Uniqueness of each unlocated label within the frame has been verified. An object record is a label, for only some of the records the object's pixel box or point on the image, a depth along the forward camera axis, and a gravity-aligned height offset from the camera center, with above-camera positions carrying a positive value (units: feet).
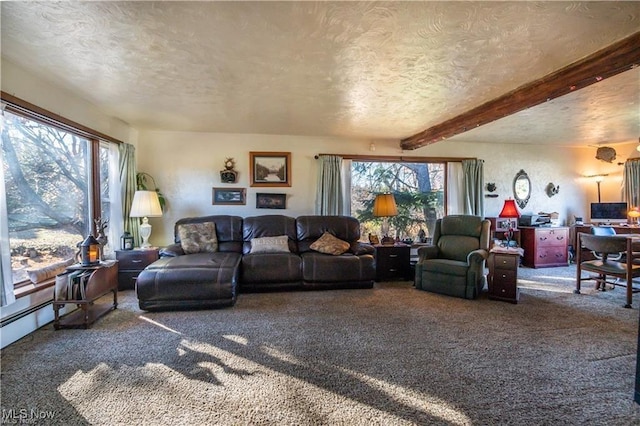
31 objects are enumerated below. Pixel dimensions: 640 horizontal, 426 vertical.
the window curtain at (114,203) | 13.57 +0.32
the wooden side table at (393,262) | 14.87 -2.84
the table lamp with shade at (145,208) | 13.58 +0.07
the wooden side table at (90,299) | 9.10 -2.81
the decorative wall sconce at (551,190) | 19.85 +0.99
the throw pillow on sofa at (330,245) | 14.07 -1.84
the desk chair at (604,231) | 14.40 -1.34
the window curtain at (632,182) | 18.26 +1.34
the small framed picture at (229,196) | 16.61 +0.72
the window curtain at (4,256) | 7.75 -1.21
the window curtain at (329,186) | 16.93 +1.23
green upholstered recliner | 11.91 -2.34
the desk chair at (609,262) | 10.98 -2.43
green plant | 15.65 +1.40
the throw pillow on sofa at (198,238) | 13.92 -1.38
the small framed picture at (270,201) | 16.90 +0.41
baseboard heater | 7.98 -2.99
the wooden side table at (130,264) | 13.10 -2.43
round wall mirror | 19.48 +1.12
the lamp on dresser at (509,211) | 13.67 -0.28
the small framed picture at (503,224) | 17.74 -1.15
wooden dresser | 17.74 -2.54
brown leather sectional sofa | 10.55 -2.36
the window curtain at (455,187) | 18.52 +1.18
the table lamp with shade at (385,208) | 15.48 -0.07
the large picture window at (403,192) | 18.20 +0.90
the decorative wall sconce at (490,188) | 19.08 +1.12
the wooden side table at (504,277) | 11.44 -2.83
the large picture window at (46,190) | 8.89 +0.73
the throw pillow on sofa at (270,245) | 14.10 -1.79
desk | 16.85 -1.59
